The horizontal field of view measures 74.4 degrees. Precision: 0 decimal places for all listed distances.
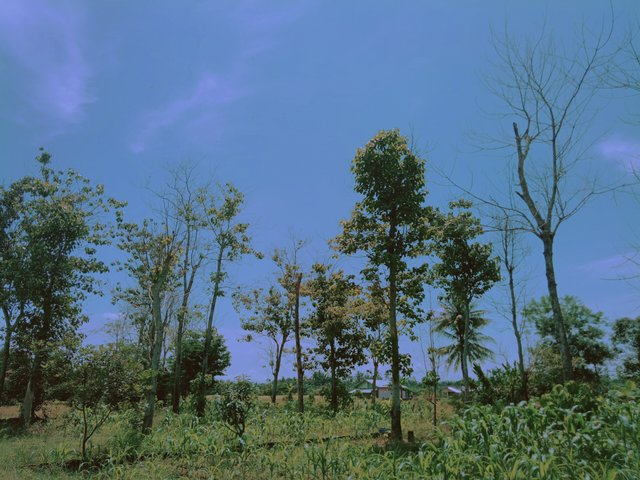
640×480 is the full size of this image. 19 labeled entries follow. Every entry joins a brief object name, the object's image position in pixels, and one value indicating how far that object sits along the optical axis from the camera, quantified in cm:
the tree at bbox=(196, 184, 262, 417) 1984
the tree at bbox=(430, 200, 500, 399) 1941
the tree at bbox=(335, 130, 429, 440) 1459
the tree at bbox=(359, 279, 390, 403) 1402
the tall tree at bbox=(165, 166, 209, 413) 1873
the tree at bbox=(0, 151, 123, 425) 2214
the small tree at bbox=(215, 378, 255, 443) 1077
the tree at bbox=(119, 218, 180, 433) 1641
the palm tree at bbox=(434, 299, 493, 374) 3329
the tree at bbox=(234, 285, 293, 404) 2616
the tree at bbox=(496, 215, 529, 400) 1675
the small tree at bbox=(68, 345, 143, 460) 1095
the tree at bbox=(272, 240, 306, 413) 2264
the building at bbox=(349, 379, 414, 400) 4950
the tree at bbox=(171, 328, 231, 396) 3397
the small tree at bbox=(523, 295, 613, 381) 3173
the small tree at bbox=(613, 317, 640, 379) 3184
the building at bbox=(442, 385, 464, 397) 4675
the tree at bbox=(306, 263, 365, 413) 2331
